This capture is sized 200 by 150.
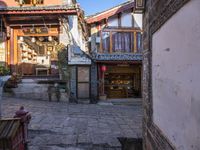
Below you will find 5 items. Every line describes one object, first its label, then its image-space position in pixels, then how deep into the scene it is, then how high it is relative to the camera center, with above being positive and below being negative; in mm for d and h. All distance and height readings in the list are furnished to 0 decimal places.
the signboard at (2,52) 9480 +1447
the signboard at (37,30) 9387 +2792
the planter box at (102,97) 9852 -1500
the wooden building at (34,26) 8796 +3027
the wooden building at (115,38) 9869 +2479
